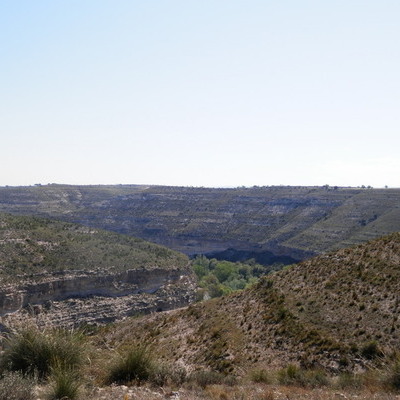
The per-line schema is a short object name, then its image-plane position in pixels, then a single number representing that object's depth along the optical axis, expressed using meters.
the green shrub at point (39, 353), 10.33
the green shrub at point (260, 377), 11.38
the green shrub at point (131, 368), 10.61
